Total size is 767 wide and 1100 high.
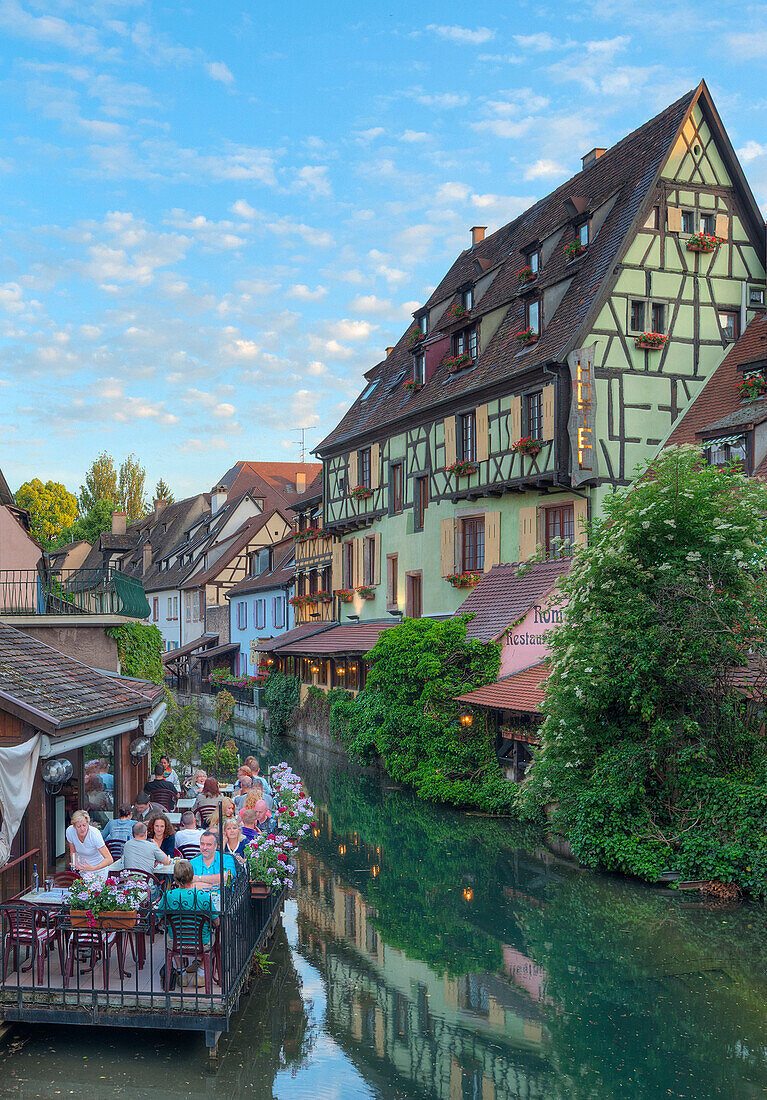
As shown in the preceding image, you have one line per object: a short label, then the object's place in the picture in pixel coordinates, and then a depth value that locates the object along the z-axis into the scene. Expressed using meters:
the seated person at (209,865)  9.15
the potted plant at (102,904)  8.13
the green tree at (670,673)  14.55
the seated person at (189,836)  11.37
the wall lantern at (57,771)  10.16
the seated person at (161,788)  15.55
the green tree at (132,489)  82.06
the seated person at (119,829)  11.84
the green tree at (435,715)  21.94
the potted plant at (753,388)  21.23
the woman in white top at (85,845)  9.84
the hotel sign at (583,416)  22.83
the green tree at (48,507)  68.81
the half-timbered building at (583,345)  23.58
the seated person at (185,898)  8.24
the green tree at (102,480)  80.81
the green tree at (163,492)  83.12
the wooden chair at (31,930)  8.06
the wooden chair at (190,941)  7.92
